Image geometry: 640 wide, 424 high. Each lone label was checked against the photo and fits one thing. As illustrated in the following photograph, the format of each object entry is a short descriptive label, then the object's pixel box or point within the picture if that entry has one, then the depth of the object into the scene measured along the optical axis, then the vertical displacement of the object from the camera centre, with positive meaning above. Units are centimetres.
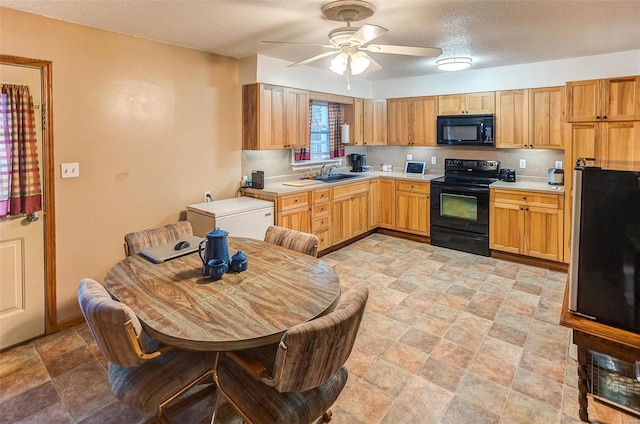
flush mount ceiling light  417 +143
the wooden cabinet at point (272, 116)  421 +86
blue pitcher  205 -33
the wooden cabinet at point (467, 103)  491 +117
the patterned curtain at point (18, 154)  262 +26
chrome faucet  558 +27
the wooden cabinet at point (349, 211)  497 -31
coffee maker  613 +44
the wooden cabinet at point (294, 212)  418 -27
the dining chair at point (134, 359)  150 -82
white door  274 -61
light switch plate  297 +16
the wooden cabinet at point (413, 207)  531 -27
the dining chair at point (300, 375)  136 -73
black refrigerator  169 -28
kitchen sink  526 +17
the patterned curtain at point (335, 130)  571 +92
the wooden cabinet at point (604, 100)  364 +90
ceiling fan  252 +99
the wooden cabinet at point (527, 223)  422 -42
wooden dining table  149 -53
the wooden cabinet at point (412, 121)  546 +103
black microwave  489 +80
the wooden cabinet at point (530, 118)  443 +87
